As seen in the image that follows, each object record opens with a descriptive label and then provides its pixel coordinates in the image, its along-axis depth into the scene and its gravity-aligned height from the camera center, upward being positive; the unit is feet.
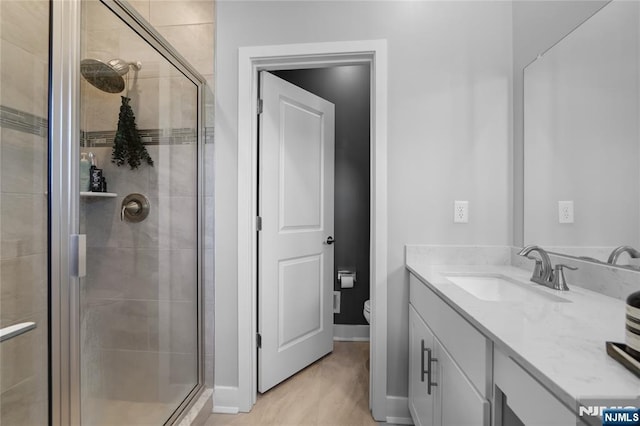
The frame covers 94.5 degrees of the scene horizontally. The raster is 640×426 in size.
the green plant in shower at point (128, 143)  4.38 +1.07
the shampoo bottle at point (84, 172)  3.21 +0.47
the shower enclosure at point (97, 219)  2.98 -0.07
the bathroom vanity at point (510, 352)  1.62 -0.97
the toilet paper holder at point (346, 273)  8.72 -1.79
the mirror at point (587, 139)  3.15 +0.95
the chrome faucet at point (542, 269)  3.83 -0.74
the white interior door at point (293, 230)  6.09 -0.39
